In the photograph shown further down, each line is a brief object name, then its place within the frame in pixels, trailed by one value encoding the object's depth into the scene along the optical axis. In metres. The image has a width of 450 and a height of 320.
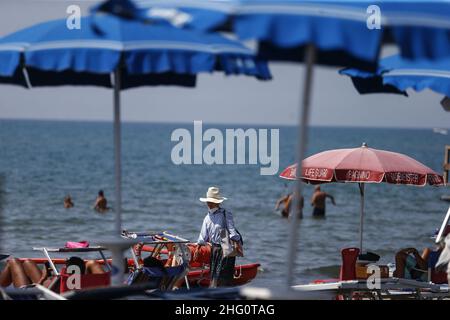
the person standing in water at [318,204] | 58.15
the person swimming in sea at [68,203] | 61.88
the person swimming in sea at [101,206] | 51.50
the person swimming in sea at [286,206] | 53.93
